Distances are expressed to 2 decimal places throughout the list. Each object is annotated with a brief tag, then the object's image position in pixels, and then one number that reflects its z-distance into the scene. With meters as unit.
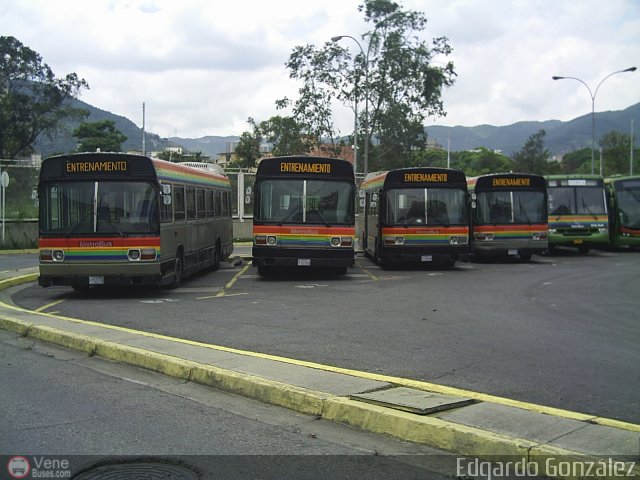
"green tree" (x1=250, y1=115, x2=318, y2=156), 43.94
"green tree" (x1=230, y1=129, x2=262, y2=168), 78.48
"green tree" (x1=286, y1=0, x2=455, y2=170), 41.72
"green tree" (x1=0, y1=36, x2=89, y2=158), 48.72
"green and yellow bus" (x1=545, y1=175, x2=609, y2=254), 27.09
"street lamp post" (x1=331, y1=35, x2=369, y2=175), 36.39
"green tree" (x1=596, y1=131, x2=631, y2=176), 77.81
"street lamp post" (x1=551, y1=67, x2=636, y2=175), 40.00
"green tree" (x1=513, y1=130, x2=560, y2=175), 77.75
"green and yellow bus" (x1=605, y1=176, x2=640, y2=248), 29.14
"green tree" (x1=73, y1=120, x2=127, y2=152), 69.38
